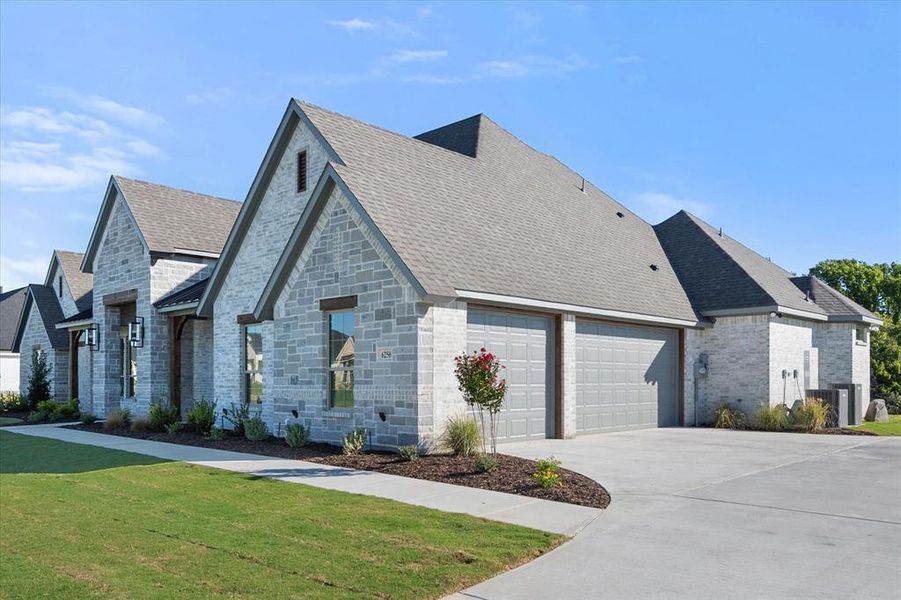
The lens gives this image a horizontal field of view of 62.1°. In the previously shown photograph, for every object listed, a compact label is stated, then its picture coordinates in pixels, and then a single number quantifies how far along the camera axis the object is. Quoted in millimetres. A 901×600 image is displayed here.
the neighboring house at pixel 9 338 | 42375
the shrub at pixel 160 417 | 20625
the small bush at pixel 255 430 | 17141
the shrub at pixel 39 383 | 30875
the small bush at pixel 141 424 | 20953
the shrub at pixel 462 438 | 13703
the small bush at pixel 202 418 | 19641
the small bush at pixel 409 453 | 13234
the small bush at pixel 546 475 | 10516
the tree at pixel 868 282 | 48406
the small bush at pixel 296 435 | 15602
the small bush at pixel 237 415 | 18891
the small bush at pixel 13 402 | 31516
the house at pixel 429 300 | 14797
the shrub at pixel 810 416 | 20484
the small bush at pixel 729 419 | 21825
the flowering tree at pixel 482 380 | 12453
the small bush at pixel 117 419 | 22219
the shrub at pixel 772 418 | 20750
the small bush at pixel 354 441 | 14195
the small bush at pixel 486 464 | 11938
